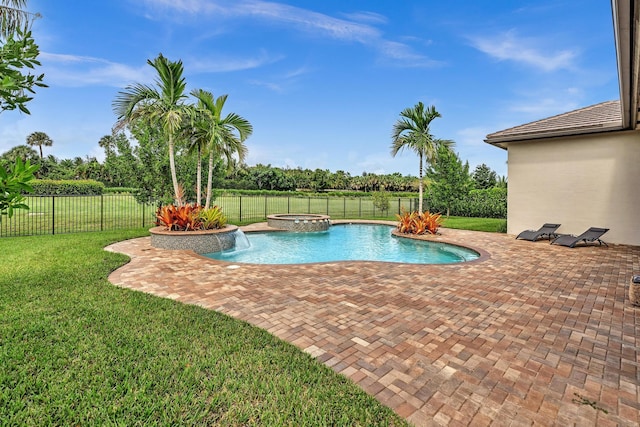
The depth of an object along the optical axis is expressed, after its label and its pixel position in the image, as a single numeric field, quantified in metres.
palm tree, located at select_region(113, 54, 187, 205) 8.95
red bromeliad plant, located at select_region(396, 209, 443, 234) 11.88
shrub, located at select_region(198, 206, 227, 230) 9.48
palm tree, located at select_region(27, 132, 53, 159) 59.62
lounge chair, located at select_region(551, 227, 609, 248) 8.90
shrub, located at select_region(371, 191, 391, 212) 20.94
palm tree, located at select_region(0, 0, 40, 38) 8.59
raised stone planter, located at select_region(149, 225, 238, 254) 8.42
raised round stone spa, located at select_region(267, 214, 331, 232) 13.80
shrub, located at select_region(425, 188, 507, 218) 19.38
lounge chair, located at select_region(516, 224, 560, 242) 9.98
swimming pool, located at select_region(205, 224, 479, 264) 8.69
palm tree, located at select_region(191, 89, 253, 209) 9.98
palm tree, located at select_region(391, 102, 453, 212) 12.02
